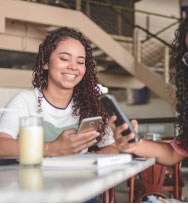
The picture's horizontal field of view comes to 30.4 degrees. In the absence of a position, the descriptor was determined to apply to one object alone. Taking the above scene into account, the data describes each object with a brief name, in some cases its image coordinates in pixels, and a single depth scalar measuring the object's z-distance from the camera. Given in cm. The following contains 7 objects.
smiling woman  154
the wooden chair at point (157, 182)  267
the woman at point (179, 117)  134
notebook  82
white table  50
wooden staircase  539
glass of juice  90
